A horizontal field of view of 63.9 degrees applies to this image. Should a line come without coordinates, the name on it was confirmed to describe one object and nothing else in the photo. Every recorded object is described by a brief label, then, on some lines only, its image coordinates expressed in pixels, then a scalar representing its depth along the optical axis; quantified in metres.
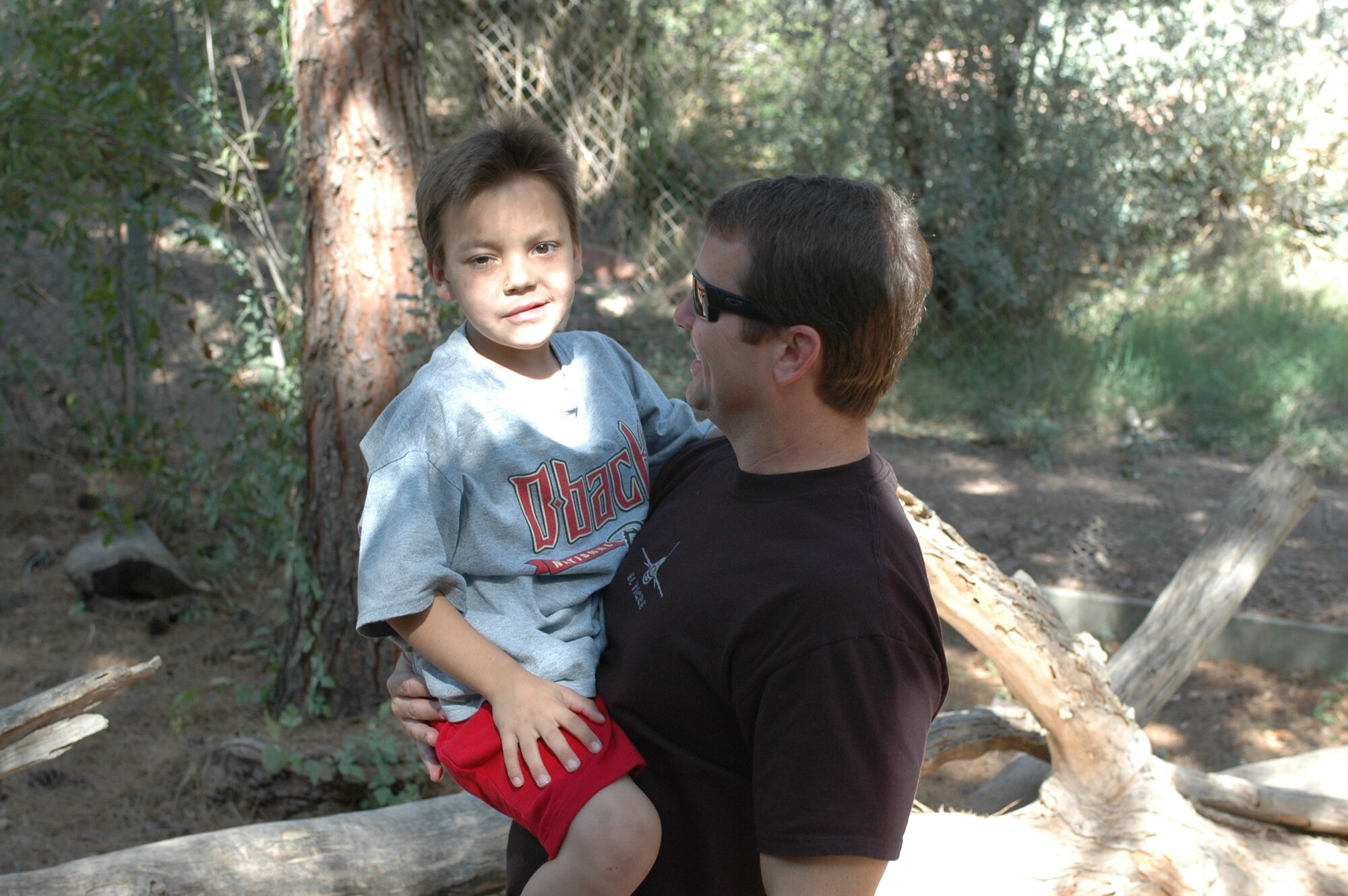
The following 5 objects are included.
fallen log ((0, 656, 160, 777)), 2.04
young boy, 1.54
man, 1.25
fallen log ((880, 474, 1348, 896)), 2.44
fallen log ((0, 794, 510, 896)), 2.22
